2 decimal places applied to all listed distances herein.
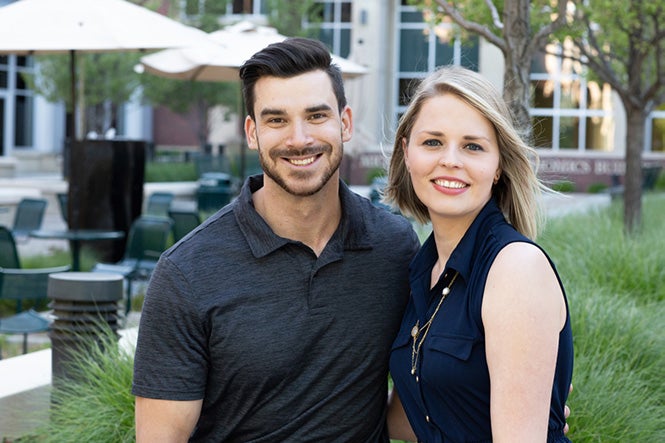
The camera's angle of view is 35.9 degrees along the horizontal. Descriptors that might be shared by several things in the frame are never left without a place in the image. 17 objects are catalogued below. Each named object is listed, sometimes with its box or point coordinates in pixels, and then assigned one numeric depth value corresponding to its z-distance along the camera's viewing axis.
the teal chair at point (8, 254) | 8.49
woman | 2.50
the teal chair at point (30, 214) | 13.05
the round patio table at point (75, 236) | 10.53
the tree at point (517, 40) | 6.77
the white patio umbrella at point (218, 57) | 12.66
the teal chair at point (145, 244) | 10.06
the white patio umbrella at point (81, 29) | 9.65
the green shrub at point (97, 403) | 4.33
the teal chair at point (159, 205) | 13.89
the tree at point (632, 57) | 12.34
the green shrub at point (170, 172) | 27.61
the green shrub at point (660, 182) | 30.56
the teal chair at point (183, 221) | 10.70
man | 2.88
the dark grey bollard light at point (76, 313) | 5.08
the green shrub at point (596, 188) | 33.12
